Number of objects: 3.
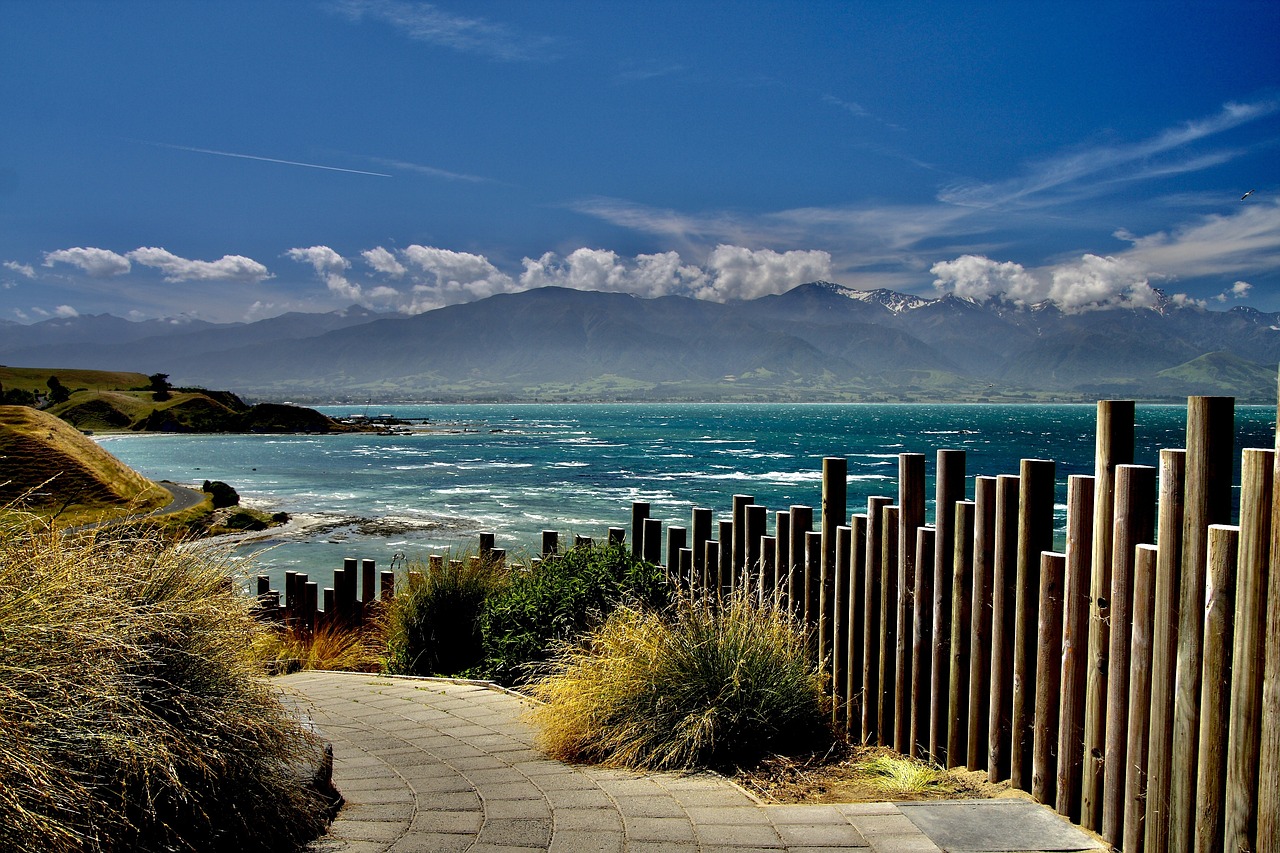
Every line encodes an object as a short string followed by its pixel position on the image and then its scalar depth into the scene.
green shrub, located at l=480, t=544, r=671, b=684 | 6.70
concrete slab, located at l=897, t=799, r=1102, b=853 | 3.43
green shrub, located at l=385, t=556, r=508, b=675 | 8.16
